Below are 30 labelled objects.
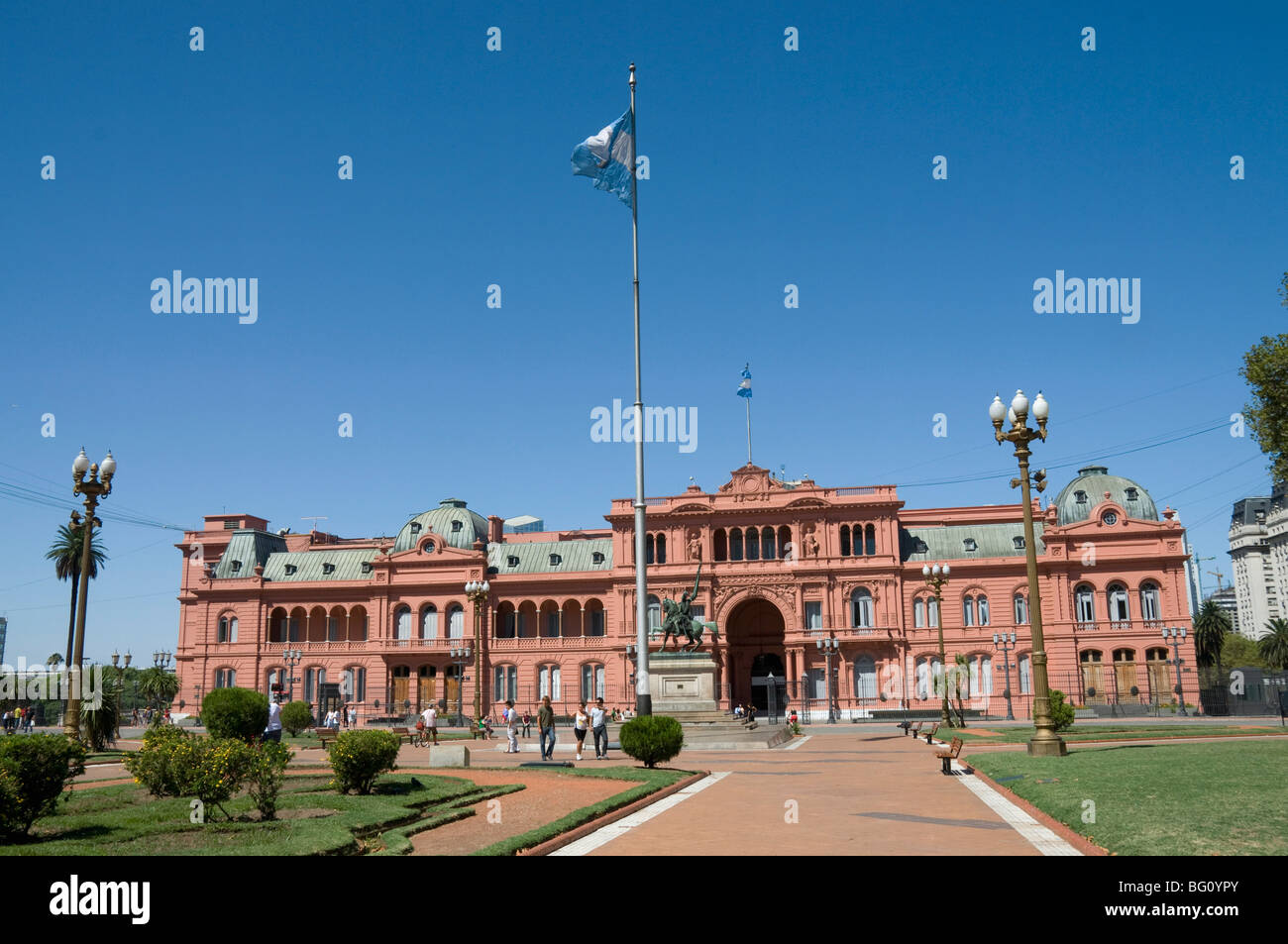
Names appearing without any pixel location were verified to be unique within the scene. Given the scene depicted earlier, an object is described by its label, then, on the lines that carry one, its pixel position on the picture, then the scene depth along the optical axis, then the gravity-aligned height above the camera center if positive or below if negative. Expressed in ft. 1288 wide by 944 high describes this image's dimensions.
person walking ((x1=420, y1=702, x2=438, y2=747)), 135.13 -12.16
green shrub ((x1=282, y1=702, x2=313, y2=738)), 154.40 -12.92
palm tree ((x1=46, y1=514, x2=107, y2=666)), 246.68 +20.22
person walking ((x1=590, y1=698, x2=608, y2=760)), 97.71 -9.37
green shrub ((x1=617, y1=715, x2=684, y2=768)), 77.66 -8.77
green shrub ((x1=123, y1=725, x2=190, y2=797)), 52.60 -6.74
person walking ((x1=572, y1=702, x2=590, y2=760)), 95.09 -9.37
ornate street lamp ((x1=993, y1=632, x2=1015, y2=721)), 180.96 -4.67
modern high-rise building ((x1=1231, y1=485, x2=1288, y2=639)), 593.83 +36.90
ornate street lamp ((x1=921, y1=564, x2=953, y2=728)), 140.97 +6.62
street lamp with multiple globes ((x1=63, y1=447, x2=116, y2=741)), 91.91 +13.76
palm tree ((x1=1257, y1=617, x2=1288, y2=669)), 273.33 -9.03
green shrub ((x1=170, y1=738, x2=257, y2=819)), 46.96 -6.30
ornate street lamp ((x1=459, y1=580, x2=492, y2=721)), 159.32 +5.78
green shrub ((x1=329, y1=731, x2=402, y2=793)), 56.54 -7.13
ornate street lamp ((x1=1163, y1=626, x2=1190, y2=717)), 201.57 -5.29
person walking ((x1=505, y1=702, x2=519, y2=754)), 116.57 -12.19
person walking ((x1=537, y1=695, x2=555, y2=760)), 99.49 -9.69
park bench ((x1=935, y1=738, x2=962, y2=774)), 71.87 -9.64
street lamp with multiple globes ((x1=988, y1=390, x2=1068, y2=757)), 79.36 +5.85
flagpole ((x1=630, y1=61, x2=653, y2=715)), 84.79 +1.41
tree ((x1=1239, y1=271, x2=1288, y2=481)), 94.68 +20.56
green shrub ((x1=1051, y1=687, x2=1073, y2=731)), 107.65 -10.23
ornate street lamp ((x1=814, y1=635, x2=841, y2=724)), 200.13 -5.54
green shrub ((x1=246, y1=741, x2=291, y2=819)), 46.78 -6.86
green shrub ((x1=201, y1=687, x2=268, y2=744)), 96.84 -7.87
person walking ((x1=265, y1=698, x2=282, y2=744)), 90.24 -8.48
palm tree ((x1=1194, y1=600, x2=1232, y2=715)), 277.85 -5.50
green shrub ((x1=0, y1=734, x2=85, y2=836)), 40.41 -5.83
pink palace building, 216.74 +5.49
